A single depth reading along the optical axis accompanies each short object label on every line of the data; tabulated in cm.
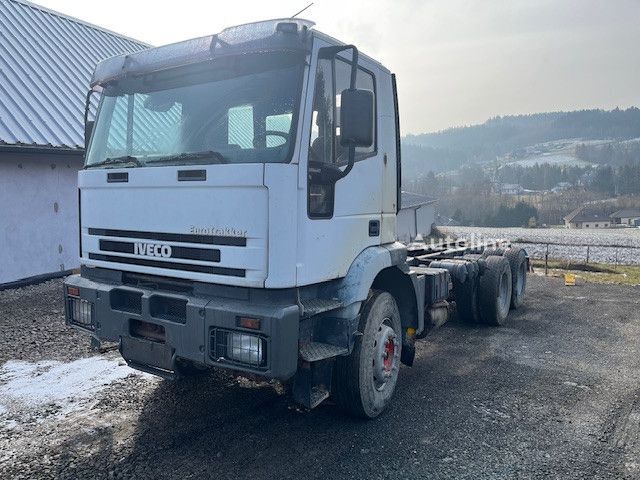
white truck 357
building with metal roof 1027
